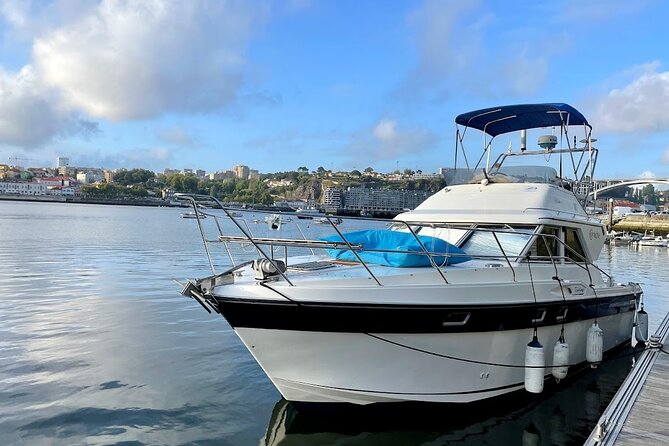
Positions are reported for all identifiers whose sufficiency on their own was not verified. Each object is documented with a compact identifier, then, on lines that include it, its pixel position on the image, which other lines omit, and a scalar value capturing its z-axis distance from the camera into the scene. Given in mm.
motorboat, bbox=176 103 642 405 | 5309
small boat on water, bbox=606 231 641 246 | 55875
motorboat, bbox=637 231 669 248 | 50656
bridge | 44881
